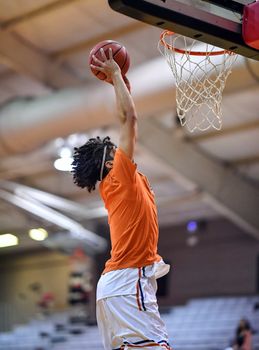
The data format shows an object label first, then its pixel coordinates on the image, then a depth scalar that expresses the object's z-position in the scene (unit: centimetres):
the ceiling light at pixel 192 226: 2083
